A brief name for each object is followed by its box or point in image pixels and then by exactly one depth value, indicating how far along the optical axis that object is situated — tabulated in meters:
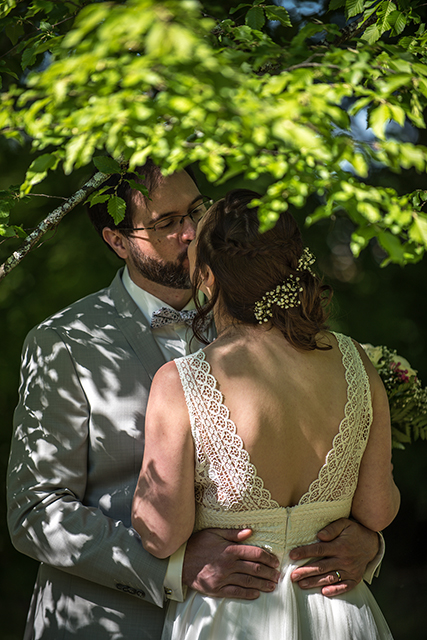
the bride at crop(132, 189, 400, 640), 2.53
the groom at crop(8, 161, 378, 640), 2.62
